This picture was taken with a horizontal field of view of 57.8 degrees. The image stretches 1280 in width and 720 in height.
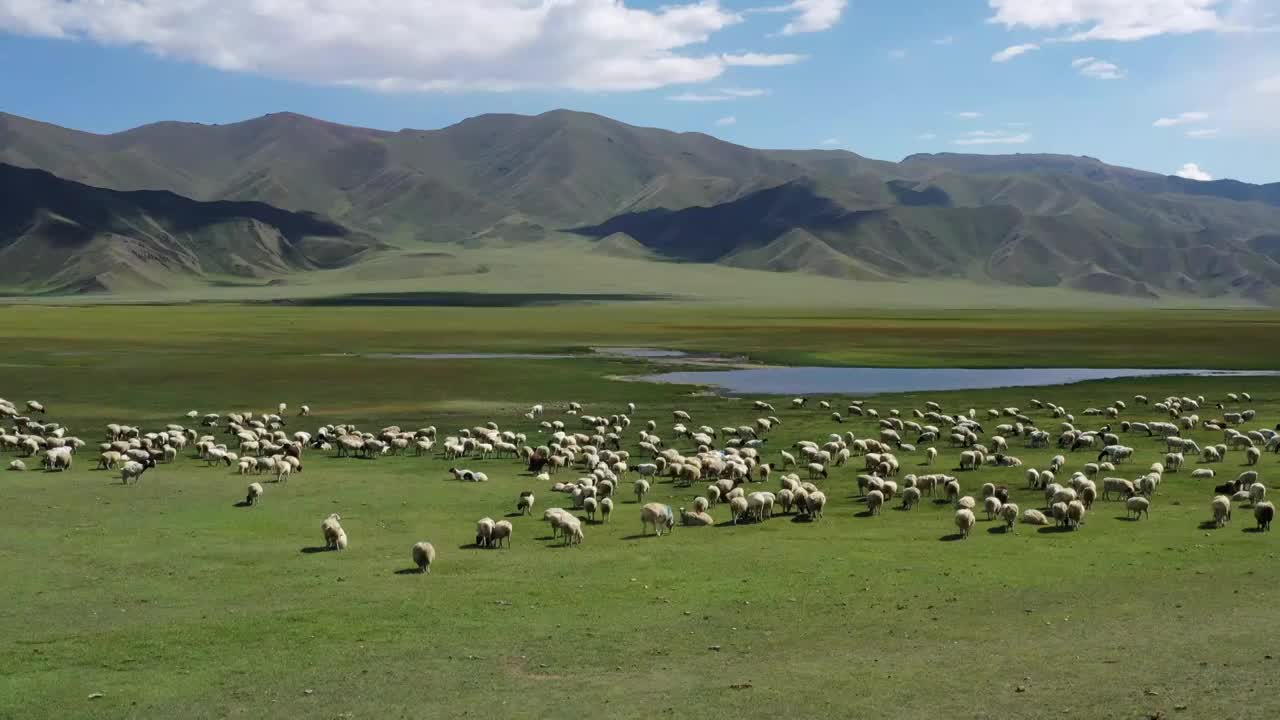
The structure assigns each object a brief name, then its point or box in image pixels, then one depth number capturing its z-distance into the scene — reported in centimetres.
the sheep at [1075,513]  2592
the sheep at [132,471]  3200
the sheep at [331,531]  2431
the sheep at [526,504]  2845
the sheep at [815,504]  2752
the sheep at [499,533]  2461
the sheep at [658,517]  2580
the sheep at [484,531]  2459
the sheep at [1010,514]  2575
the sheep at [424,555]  2227
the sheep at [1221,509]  2552
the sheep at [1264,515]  2501
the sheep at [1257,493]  2775
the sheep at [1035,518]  2611
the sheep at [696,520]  2712
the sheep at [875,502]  2816
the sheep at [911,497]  2884
